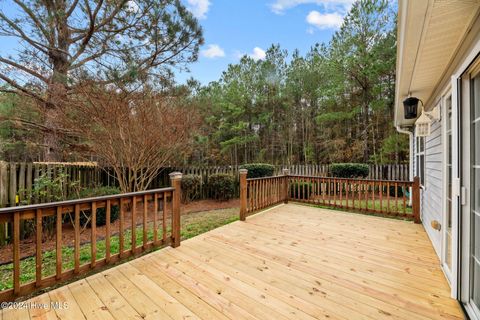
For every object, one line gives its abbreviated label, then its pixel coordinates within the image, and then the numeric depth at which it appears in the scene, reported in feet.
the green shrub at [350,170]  26.23
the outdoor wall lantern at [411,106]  9.63
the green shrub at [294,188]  21.00
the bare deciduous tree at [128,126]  14.73
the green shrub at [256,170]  25.50
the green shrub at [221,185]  22.61
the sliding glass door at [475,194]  5.18
